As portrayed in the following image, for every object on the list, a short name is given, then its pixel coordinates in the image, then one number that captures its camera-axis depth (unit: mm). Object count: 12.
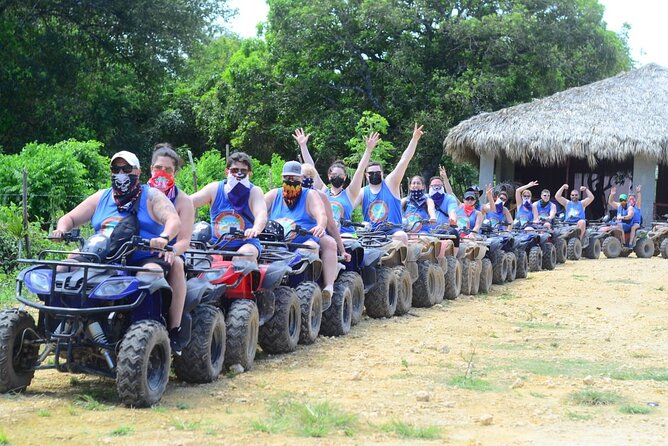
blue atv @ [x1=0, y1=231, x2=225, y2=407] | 7176
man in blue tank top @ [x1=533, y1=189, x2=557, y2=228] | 24781
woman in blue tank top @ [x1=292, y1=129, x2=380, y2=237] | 12648
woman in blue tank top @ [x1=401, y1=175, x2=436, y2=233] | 15570
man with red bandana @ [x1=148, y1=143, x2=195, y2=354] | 7808
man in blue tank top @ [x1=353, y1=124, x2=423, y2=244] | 13894
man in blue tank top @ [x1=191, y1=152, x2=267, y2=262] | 9906
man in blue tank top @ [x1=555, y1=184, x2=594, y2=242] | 26027
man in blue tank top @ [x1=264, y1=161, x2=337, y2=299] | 10922
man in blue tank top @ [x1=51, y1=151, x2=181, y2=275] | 7832
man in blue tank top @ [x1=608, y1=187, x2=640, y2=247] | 26969
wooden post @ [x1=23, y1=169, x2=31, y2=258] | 13336
